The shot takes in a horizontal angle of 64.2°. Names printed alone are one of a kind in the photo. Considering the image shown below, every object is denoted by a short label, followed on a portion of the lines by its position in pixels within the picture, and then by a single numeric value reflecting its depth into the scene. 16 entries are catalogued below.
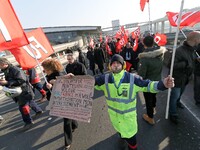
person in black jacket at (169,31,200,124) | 3.07
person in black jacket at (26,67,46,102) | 6.09
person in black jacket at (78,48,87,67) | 8.24
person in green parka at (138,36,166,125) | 3.16
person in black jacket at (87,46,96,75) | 9.03
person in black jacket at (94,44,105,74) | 8.57
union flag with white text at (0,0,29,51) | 2.62
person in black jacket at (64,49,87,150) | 3.19
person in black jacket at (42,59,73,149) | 3.09
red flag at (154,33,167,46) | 7.24
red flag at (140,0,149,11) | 6.17
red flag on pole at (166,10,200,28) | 3.41
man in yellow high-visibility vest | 2.17
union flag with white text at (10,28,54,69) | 3.40
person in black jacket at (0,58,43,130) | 3.90
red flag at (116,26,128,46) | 8.92
